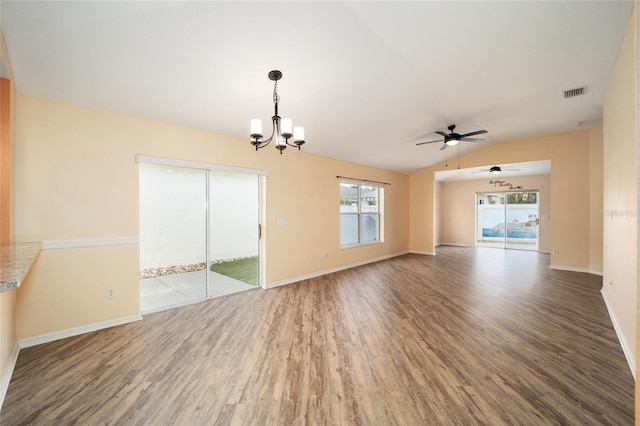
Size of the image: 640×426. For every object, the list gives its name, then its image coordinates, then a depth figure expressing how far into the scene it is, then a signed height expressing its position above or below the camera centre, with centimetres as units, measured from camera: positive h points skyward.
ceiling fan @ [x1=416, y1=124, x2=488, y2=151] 444 +136
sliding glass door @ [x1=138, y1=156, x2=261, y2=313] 354 -29
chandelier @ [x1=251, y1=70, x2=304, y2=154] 222 +76
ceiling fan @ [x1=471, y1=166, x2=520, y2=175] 661 +126
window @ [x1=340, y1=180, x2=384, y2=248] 635 -4
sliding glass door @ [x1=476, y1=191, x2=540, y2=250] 918 -29
